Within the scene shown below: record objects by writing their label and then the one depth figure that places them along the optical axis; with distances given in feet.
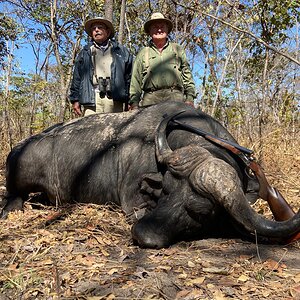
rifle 11.19
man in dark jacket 20.11
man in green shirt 18.81
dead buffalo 10.09
